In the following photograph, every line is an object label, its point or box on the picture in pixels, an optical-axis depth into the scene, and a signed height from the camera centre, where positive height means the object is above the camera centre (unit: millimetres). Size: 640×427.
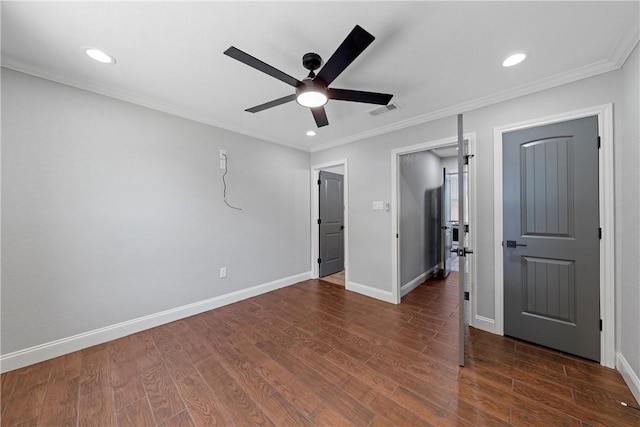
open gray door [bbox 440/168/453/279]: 4916 -373
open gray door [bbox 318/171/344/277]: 4605 -206
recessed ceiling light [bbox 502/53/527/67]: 1828 +1286
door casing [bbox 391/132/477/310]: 2797 +187
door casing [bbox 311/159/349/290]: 4477 -124
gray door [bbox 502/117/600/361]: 1991 -219
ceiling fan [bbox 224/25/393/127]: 1330 +974
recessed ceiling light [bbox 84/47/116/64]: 1774 +1291
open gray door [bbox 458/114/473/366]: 1918 -239
